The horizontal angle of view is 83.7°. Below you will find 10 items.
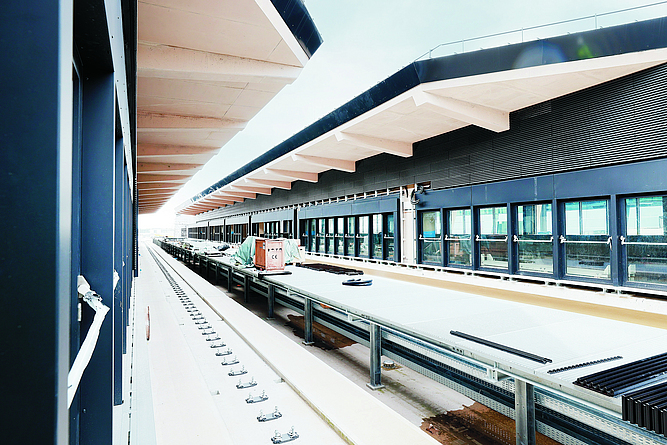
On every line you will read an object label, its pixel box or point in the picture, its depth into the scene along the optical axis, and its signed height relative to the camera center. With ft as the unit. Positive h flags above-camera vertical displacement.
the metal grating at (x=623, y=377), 5.58 -2.39
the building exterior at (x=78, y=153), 1.36 +0.43
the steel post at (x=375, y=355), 11.85 -4.12
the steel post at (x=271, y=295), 22.26 -3.90
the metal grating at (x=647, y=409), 4.84 -2.44
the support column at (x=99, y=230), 4.20 +0.03
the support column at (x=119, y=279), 5.89 -0.96
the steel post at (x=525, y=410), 7.31 -3.60
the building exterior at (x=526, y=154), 18.53 +4.91
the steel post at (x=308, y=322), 17.29 -4.38
